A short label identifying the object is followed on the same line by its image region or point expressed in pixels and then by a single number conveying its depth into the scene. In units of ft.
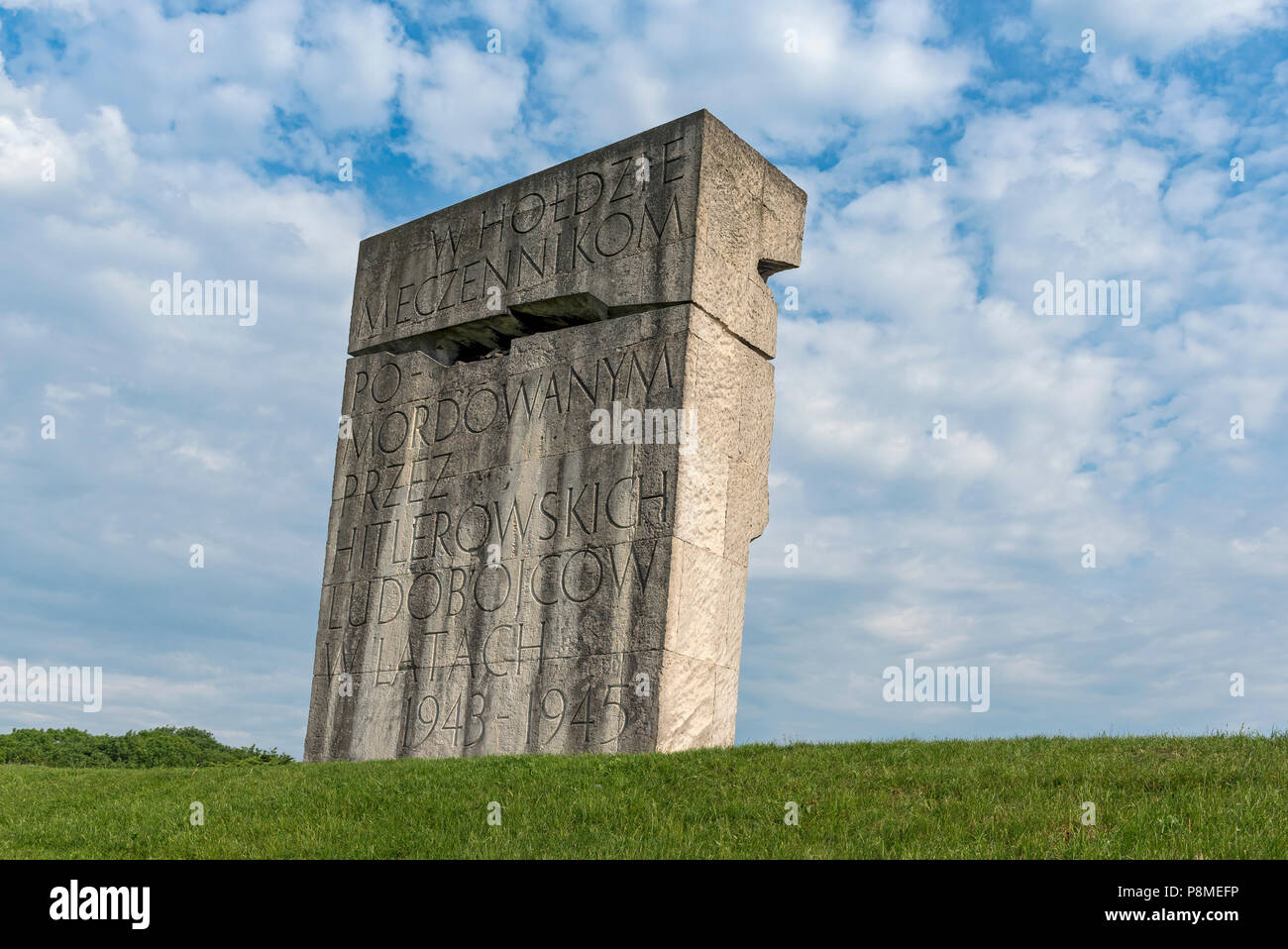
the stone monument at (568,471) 35.47
